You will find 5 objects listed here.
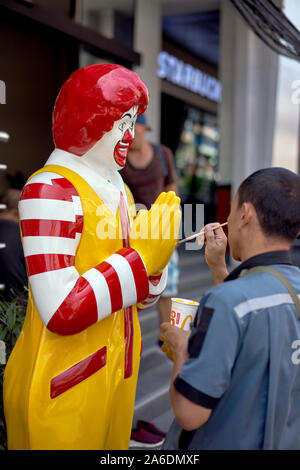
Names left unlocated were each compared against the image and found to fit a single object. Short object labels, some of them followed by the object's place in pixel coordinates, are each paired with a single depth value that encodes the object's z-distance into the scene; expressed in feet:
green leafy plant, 6.65
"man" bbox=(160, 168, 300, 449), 4.06
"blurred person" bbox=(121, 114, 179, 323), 11.81
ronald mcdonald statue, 4.83
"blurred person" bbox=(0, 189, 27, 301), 10.28
